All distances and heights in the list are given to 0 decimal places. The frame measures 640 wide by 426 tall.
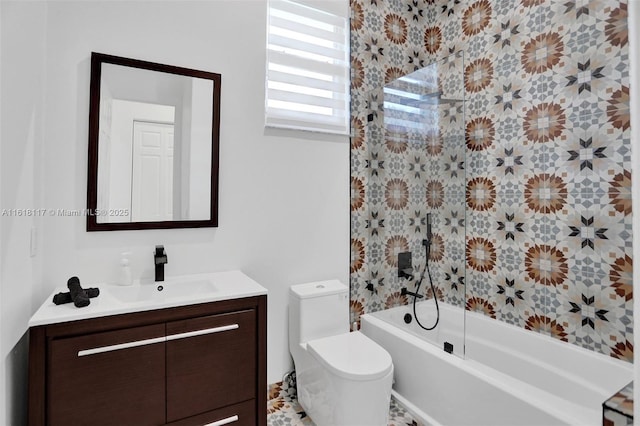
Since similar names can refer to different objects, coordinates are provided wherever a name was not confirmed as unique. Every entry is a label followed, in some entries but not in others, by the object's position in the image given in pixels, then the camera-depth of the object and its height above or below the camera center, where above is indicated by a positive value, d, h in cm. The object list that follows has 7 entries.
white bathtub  153 -82
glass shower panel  214 +17
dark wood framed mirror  171 +38
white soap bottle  168 -28
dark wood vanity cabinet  124 -62
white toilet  168 -75
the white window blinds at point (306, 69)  217 +99
